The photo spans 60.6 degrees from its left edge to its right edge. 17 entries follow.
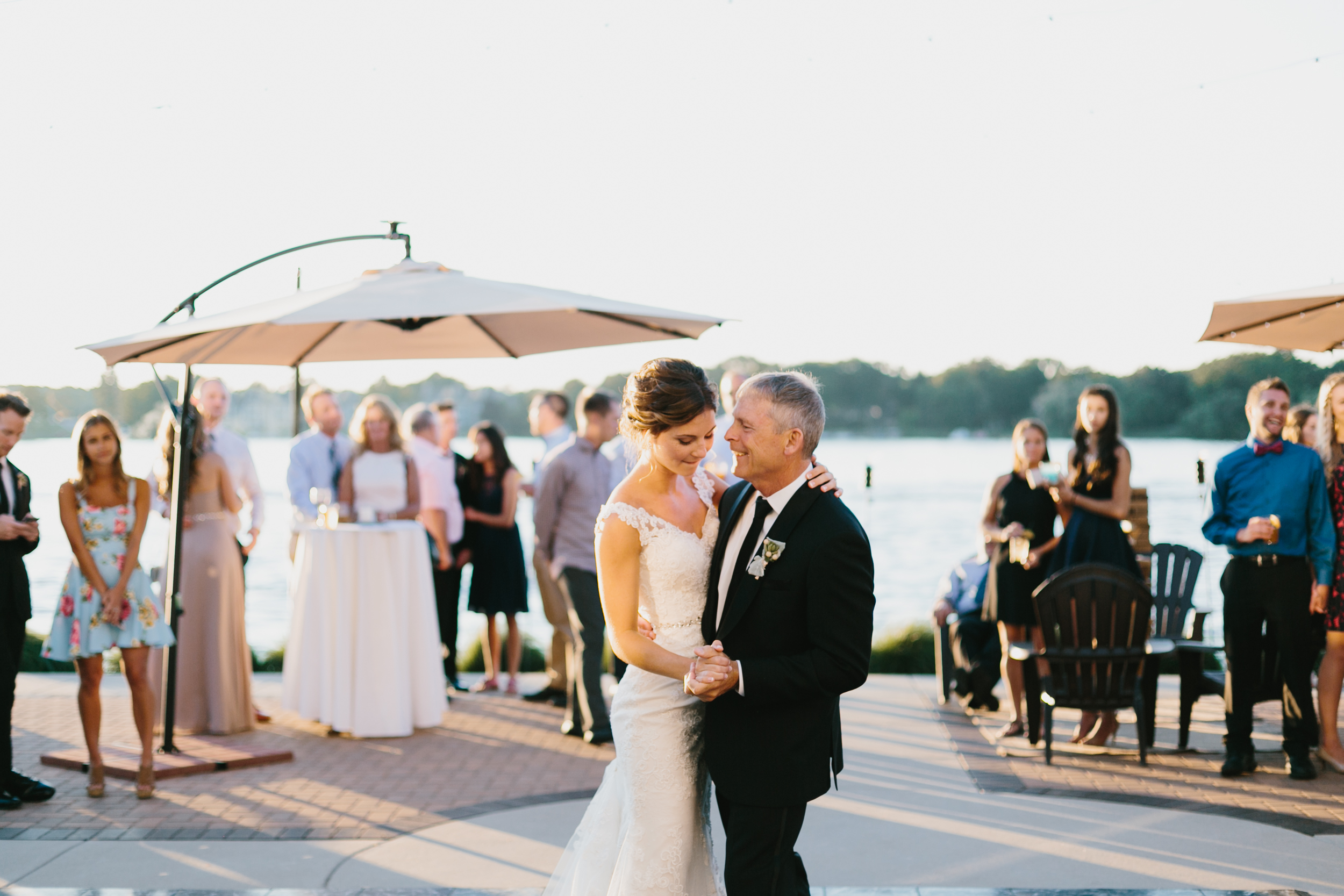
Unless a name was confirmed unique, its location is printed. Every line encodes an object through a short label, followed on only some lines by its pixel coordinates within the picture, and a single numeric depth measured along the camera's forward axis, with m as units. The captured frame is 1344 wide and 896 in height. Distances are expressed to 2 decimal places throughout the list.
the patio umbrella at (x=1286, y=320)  6.15
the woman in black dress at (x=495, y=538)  8.70
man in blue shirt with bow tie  5.92
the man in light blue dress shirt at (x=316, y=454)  8.09
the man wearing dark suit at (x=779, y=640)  2.78
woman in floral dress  5.71
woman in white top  7.71
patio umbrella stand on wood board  5.50
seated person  7.58
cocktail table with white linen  7.11
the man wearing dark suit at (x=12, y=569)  5.62
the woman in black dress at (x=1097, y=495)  6.67
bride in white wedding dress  3.05
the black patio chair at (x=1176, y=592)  7.23
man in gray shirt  6.77
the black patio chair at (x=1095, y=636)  6.20
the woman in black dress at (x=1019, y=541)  6.93
